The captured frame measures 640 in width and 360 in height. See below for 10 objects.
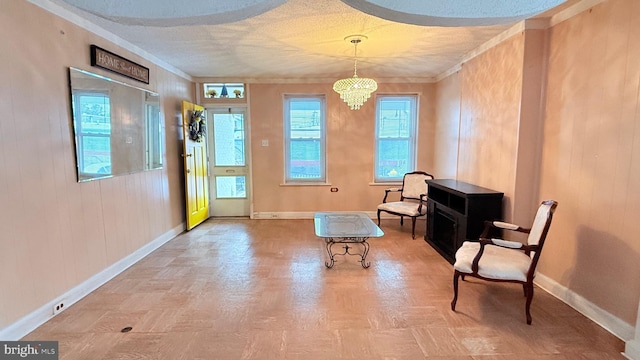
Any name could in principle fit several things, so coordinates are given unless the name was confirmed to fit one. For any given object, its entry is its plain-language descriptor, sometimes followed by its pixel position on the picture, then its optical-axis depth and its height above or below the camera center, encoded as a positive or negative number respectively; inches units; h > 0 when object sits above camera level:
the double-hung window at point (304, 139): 203.8 +5.6
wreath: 178.1 +12.4
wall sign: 108.0 +32.5
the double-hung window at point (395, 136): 203.9 +7.6
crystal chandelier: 134.0 +26.1
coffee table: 122.2 -34.6
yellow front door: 173.8 -9.5
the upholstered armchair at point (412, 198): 165.2 -29.8
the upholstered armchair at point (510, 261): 85.6 -33.2
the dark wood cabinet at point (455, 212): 119.1 -27.0
